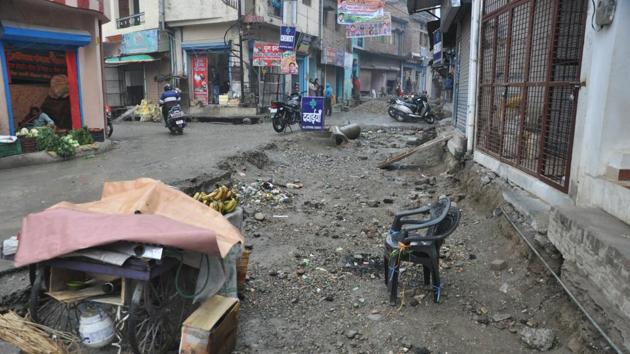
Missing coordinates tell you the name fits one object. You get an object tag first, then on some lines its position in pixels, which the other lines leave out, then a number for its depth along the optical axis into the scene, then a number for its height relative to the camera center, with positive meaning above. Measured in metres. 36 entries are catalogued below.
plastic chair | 4.00 -1.26
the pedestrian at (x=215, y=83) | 22.26 +0.39
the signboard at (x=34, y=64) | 10.82 +0.56
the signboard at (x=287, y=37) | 18.98 +2.20
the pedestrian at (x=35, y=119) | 10.51 -0.70
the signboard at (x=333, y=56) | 28.20 +2.24
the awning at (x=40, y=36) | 9.06 +1.07
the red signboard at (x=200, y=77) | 22.11 +0.65
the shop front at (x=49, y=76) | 10.26 +0.30
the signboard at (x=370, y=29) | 22.66 +3.10
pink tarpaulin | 2.89 -0.87
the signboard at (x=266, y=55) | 20.27 +1.57
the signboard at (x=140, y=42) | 22.28 +2.31
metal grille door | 4.65 +0.14
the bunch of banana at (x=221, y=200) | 4.22 -0.99
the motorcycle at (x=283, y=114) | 14.49 -0.66
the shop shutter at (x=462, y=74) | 10.19 +0.48
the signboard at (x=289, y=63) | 20.72 +1.27
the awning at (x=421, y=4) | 12.45 +2.36
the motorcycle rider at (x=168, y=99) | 14.23 -0.26
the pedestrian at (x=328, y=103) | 23.51 -0.49
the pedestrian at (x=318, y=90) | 25.60 +0.16
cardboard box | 3.06 -1.55
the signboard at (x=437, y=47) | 15.15 +1.57
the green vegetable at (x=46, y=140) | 9.30 -1.01
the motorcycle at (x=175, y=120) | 13.96 -0.86
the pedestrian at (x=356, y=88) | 33.19 +0.38
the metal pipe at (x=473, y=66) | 7.82 +0.48
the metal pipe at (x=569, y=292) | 2.83 -1.42
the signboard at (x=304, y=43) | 24.84 +2.61
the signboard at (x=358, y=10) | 21.92 +3.82
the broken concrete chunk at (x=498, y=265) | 4.67 -1.66
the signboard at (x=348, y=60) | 31.67 +2.23
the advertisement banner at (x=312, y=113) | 14.12 -0.60
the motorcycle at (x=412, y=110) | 20.06 -0.67
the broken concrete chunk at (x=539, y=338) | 3.39 -1.74
